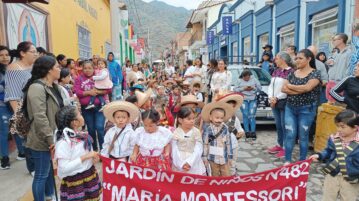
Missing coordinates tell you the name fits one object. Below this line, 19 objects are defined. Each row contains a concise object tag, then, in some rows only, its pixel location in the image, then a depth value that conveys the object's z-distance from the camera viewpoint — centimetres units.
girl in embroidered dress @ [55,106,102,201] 297
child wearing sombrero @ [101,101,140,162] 369
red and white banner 316
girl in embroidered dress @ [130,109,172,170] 360
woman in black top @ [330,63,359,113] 426
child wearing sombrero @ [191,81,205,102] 713
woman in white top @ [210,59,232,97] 789
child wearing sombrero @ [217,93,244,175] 403
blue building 998
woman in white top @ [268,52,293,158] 561
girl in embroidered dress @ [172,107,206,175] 363
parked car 757
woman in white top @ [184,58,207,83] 1031
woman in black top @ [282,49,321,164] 485
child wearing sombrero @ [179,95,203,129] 484
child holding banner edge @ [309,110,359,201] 308
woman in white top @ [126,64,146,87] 1178
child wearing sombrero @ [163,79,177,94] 763
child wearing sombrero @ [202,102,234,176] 386
